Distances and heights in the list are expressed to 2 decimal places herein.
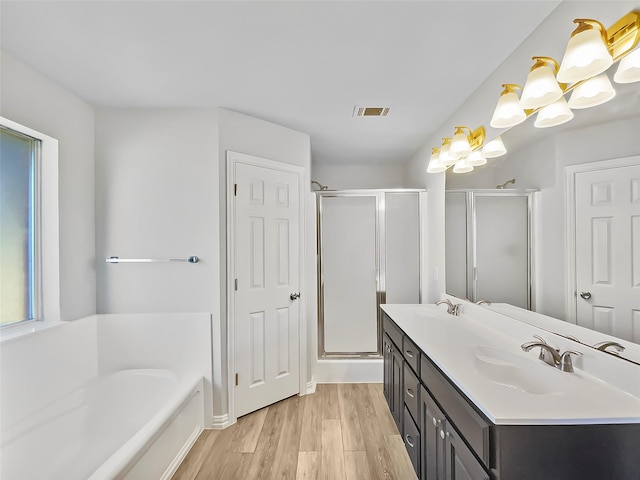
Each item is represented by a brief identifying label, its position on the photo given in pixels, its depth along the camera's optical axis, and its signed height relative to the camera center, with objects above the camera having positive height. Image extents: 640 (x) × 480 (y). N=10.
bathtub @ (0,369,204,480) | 1.57 -1.06
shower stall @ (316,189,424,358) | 3.27 -0.23
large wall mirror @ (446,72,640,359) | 1.08 +0.08
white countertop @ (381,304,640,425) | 0.94 -0.52
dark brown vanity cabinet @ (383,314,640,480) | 0.93 -0.63
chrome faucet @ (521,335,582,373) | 1.25 -0.47
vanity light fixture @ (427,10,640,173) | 1.04 +0.59
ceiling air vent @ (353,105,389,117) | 2.42 +0.98
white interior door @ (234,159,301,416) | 2.52 -0.37
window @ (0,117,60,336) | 1.86 +0.10
